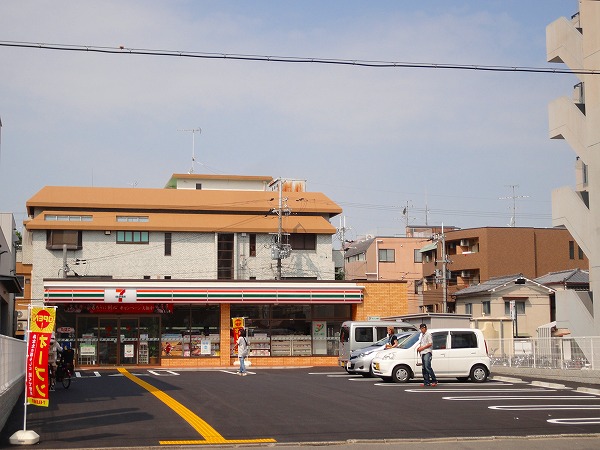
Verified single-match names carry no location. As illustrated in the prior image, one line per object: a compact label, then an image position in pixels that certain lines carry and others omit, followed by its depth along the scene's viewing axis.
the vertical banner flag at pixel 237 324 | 43.73
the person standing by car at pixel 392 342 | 28.09
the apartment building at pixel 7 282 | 38.58
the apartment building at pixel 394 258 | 87.06
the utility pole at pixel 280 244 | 57.66
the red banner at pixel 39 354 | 13.59
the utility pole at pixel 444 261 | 60.97
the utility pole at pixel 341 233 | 79.81
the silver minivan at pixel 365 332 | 36.25
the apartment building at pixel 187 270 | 44.69
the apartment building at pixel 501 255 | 71.75
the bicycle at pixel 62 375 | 25.19
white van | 26.53
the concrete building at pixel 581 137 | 32.75
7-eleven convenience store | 44.19
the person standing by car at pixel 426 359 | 24.66
